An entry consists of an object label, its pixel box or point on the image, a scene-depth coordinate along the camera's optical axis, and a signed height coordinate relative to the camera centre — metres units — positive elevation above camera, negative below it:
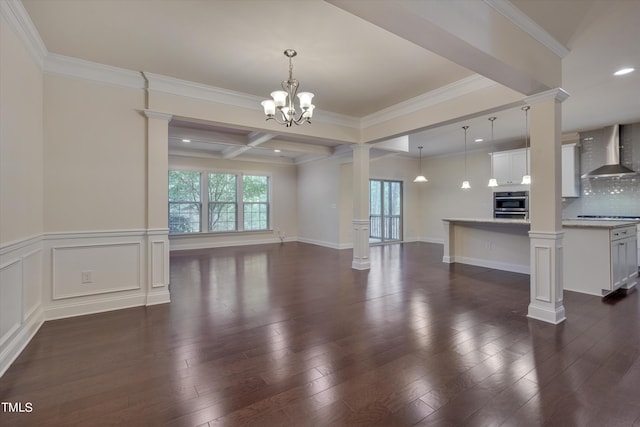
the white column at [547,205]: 2.94 +0.07
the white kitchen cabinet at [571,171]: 6.35 +0.87
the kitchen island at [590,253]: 3.79 -0.57
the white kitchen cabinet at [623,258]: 3.80 -0.61
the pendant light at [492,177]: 5.36 +0.91
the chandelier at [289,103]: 3.08 +1.15
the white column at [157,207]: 3.57 +0.08
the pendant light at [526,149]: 5.31 +1.43
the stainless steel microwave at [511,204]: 7.05 +0.20
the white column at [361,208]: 5.48 +0.09
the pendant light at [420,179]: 7.38 +0.82
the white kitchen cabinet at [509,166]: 6.97 +1.12
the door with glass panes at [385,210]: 9.09 +0.09
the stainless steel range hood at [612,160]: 5.72 +1.02
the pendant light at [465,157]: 6.12 +1.57
